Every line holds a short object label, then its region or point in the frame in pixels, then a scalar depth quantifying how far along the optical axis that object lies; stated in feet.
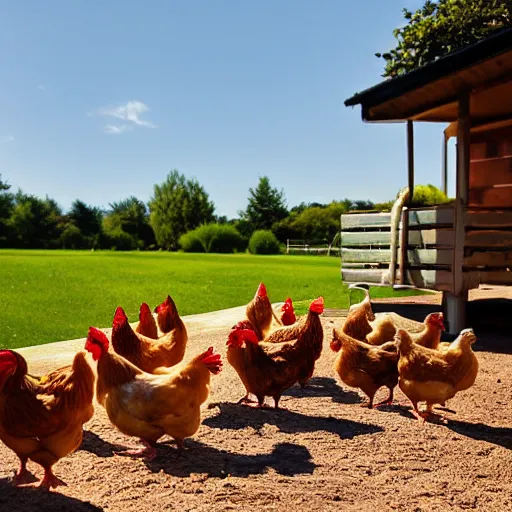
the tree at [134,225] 227.40
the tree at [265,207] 240.94
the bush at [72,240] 192.95
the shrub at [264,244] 159.53
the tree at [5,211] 186.98
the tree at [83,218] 227.20
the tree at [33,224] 192.75
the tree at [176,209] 224.12
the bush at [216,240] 169.68
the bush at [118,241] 193.67
